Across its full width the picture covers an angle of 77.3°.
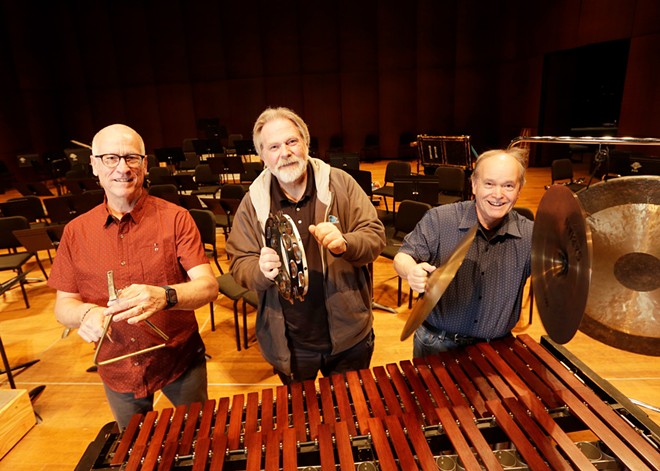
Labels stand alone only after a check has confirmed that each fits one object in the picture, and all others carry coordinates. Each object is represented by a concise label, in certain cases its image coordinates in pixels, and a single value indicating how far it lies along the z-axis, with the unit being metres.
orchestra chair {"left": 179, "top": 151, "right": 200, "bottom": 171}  11.32
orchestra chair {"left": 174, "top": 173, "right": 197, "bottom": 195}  7.82
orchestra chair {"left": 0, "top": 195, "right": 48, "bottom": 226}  6.03
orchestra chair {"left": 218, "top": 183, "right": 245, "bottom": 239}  5.61
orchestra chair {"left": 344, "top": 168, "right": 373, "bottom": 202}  5.77
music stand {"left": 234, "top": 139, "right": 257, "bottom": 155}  10.94
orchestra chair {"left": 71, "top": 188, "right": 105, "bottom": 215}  5.83
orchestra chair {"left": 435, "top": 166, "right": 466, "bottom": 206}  6.51
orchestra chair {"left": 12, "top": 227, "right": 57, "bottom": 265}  4.51
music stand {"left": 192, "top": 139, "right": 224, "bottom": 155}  11.56
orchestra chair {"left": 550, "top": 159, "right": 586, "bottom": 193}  7.51
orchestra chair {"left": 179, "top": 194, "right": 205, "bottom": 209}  5.59
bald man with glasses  1.73
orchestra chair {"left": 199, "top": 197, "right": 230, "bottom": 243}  5.93
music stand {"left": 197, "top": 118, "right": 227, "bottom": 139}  12.26
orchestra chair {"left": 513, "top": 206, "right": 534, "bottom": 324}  4.08
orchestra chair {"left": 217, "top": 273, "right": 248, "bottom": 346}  3.68
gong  1.60
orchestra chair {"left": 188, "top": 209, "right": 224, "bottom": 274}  4.43
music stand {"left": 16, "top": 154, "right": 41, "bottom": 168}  11.67
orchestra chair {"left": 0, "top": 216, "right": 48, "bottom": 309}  4.83
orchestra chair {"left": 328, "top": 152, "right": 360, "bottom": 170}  8.11
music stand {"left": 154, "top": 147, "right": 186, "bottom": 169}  10.62
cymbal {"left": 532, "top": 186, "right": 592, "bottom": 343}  1.28
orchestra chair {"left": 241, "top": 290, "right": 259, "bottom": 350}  3.52
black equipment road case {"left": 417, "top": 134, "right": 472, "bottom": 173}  7.33
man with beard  1.94
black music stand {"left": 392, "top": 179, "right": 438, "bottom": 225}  5.49
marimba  1.43
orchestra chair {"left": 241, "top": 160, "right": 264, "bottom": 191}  8.45
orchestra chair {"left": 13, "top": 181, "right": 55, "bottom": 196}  8.06
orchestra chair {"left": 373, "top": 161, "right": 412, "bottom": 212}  7.54
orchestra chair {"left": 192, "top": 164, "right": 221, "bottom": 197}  8.93
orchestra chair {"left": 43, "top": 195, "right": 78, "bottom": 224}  5.75
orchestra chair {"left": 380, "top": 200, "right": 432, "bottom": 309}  4.45
